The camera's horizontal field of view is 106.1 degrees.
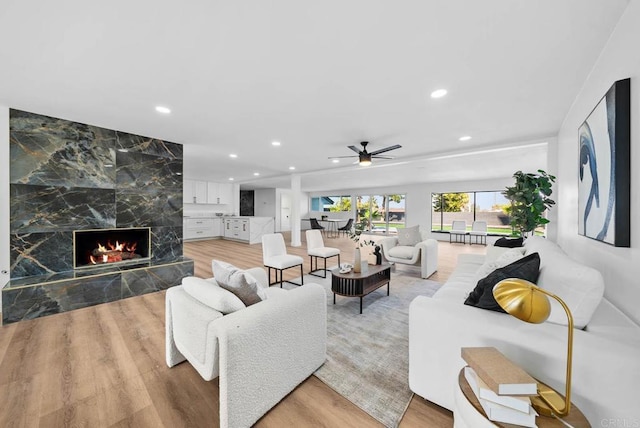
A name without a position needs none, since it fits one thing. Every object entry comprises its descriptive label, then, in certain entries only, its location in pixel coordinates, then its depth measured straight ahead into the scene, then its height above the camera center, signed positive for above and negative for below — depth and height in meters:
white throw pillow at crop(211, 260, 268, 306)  1.55 -0.47
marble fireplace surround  2.79 +0.09
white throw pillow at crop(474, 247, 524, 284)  2.03 -0.42
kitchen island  8.18 -0.48
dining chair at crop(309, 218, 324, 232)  10.07 -0.42
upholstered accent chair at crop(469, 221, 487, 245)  8.16 -0.60
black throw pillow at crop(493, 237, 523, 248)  3.19 -0.39
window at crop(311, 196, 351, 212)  12.66 +0.60
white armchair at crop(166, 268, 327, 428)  1.22 -0.77
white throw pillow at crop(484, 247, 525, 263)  2.93 -0.47
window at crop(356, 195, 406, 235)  10.30 +0.14
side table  0.83 -0.73
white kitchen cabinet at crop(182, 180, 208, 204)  8.40 +0.80
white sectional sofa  0.93 -0.60
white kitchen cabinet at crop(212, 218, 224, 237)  9.15 -0.53
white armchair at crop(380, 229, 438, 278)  4.09 -0.69
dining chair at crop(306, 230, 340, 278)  4.19 -0.63
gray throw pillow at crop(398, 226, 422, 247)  4.51 -0.41
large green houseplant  3.07 +0.19
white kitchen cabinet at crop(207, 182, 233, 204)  9.03 +0.82
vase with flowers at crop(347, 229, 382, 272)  3.04 -0.57
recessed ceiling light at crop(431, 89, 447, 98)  2.25 +1.17
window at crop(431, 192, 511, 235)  8.47 +0.17
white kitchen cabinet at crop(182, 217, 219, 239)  8.38 -0.49
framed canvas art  1.30 +0.29
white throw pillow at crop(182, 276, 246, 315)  1.39 -0.50
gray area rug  1.53 -1.16
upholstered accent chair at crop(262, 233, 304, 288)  3.58 -0.66
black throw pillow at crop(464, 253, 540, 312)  1.36 -0.37
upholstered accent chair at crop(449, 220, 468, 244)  8.52 -0.56
